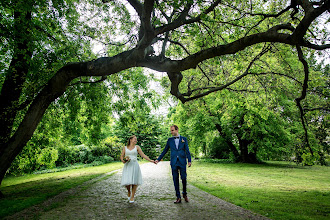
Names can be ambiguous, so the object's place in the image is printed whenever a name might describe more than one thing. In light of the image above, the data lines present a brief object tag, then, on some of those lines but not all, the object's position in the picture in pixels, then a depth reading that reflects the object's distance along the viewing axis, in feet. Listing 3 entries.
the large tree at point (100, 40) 19.99
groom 19.92
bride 20.26
